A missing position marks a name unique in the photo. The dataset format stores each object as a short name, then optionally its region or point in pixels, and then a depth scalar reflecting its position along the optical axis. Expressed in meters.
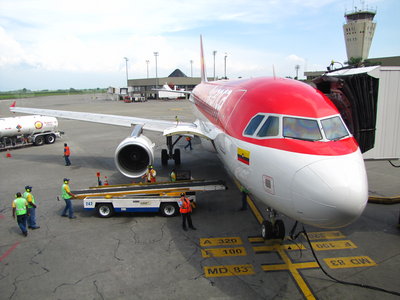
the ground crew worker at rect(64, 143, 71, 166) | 18.25
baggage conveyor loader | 11.09
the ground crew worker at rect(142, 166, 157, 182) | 13.32
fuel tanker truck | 23.52
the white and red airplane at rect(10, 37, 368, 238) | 5.40
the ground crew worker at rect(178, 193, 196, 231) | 9.82
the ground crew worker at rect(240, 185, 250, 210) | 11.70
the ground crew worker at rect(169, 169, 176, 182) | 12.98
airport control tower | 94.19
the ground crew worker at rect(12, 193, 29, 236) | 9.66
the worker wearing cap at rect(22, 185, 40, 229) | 10.07
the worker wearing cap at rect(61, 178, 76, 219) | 10.92
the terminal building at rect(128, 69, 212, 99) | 96.19
